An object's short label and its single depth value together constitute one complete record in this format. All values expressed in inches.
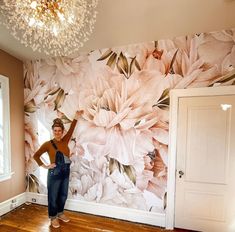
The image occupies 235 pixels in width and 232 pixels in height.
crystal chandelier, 60.7
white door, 92.1
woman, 105.3
